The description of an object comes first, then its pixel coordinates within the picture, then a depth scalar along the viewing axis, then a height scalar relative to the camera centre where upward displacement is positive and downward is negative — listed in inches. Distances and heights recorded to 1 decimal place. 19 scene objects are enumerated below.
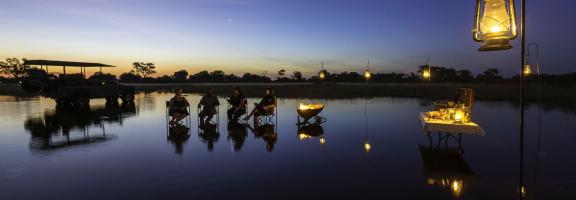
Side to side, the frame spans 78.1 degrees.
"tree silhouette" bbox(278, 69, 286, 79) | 4510.3 +178.4
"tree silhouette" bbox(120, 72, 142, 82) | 4491.6 +137.6
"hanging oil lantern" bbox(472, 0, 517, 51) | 105.1 +17.8
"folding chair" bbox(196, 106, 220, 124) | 503.6 -49.2
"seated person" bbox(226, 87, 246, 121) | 506.1 -26.4
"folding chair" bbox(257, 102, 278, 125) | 491.4 -48.6
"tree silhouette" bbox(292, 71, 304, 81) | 3720.5 +104.0
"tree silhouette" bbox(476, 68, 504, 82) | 2311.6 +38.4
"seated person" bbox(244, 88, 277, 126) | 489.7 -27.3
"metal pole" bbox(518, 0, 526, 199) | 100.1 +8.5
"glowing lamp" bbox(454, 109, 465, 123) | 275.7 -24.9
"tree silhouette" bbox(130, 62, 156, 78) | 4692.4 +263.8
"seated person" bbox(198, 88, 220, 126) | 484.7 -26.4
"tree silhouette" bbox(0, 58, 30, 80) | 3457.2 +217.0
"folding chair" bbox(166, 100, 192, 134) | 449.1 -48.9
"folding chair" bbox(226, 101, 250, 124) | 506.1 -48.8
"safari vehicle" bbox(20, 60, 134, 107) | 749.9 +6.4
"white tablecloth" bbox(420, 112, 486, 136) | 261.7 -32.6
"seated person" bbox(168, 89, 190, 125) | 470.6 -27.5
